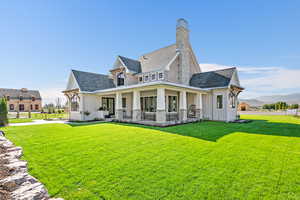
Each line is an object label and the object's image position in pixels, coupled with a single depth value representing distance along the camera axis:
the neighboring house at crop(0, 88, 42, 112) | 38.90
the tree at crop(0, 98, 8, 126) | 11.38
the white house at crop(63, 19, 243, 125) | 13.20
